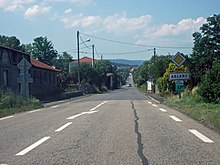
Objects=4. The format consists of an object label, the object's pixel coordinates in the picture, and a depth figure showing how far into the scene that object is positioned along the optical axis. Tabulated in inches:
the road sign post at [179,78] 1101.7
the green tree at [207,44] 1633.9
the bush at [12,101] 1061.9
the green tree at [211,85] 872.9
